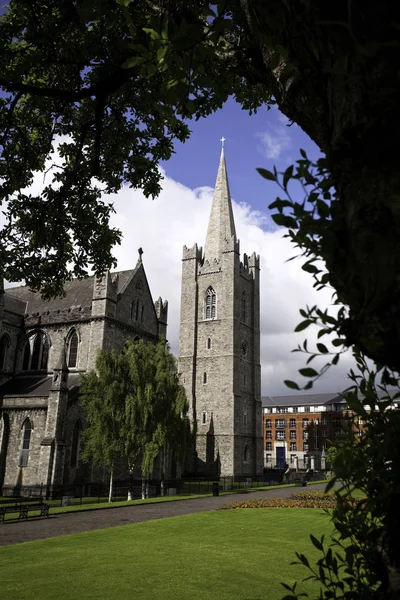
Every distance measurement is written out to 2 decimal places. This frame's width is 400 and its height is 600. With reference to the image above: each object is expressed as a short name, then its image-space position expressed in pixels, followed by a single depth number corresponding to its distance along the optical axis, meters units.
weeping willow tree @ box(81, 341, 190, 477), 29.98
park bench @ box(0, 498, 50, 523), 19.98
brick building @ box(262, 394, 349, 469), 88.31
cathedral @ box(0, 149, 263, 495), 32.72
